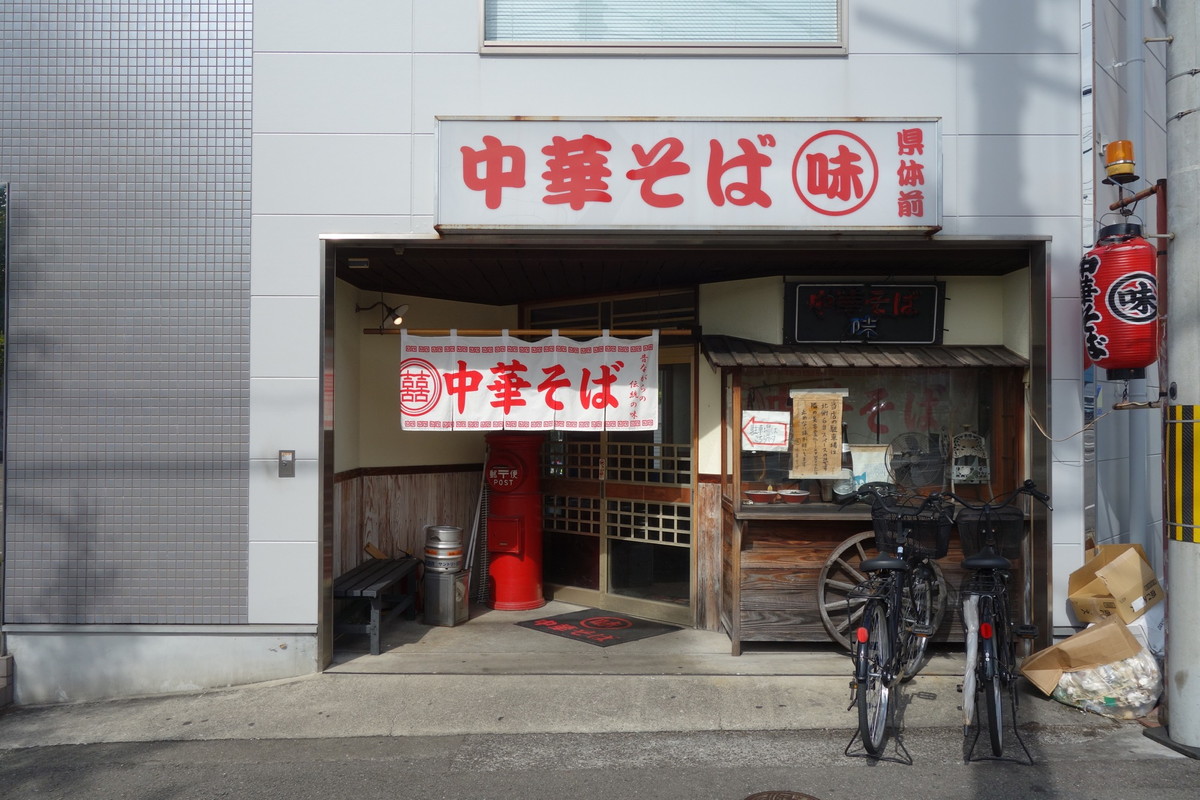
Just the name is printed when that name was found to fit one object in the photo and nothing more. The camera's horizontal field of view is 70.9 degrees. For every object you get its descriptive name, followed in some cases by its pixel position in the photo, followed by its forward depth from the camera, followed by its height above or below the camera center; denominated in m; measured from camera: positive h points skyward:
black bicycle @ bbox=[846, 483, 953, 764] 5.11 -1.22
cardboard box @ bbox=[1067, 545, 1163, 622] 6.16 -1.24
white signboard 6.37 +1.88
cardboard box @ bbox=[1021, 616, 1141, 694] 5.80 -1.63
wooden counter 7.11 -1.30
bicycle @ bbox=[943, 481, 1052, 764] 5.06 -1.19
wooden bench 7.24 -1.51
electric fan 7.45 -0.35
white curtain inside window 6.73 +3.20
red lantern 5.85 +0.84
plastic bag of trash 5.76 -1.84
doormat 7.89 -2.03
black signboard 7.43 +0.95
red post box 8.98 -1.05
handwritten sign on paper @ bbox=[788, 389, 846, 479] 7.25 -0.11
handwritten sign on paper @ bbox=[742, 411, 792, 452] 7.28 -0.11
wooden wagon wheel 7.00 -1.38
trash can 8.31 -1.77
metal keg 8.38 -1.29
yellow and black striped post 5.29 -0.34
